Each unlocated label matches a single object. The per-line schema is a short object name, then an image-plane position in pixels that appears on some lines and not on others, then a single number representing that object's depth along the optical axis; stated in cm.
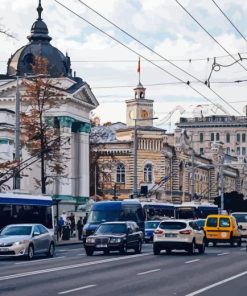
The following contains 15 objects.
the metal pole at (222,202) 9526
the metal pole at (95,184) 9270
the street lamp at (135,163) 6750
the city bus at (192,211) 7294
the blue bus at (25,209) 4384
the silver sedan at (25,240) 3462
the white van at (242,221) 5600
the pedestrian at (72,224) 6672
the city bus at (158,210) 6421
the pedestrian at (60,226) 5998
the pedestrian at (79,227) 6187
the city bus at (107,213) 4881
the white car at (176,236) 3803
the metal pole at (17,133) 4738
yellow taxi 4922
